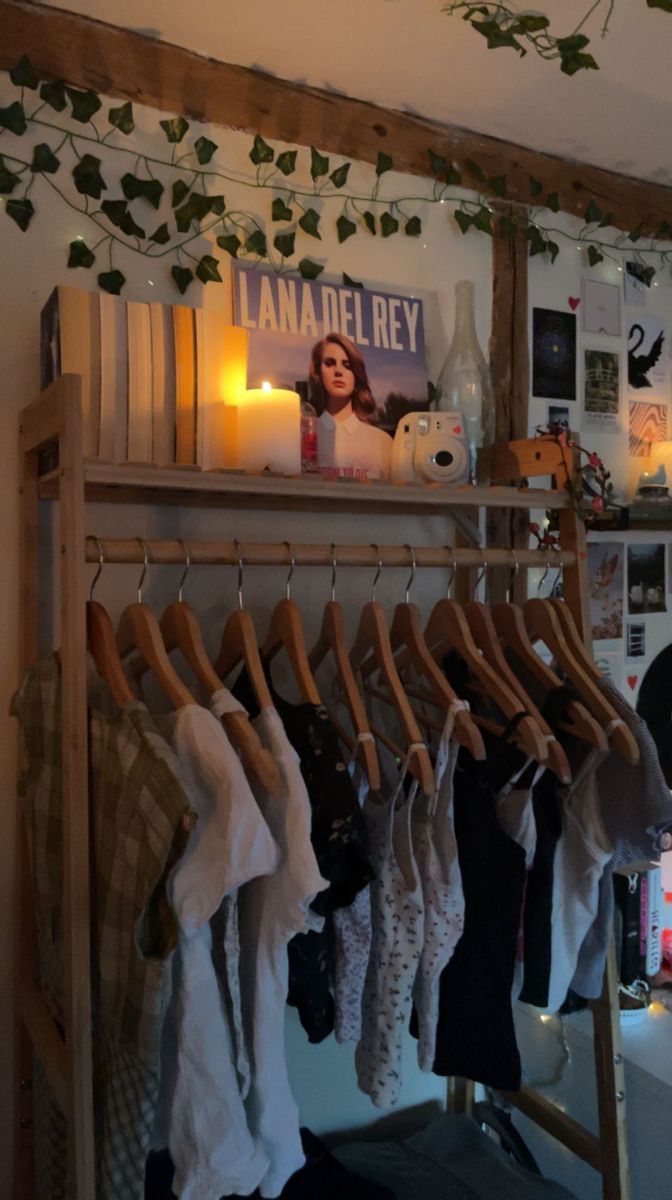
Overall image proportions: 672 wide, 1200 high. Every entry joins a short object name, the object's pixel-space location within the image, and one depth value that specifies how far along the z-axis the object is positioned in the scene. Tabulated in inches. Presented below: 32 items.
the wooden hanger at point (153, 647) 45.2
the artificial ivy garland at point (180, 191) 55.6
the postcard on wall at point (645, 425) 80.1
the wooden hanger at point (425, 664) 49.6
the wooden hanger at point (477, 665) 50.3
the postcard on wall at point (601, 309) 77.3
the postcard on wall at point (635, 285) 79.7
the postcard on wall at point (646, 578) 79.3
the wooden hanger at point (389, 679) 48.0
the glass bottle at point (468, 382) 65.9
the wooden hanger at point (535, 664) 52.1
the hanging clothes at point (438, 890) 50.0
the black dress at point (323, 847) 45.9
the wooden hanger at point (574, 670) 52.4
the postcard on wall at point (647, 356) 80.0
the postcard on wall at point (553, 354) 74.7
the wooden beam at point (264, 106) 55.4
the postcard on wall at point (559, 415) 75.4
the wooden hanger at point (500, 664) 51.2
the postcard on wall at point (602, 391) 77.4
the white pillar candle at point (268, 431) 52.2
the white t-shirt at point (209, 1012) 40.9
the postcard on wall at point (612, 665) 77.6
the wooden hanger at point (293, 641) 49.2
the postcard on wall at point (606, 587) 77.2
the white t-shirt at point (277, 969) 43.3
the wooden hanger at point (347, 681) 47.8
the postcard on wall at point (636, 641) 79.1
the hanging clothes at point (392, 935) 49.7
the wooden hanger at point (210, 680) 43.3
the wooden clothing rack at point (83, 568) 43.0
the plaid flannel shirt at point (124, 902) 40.0
